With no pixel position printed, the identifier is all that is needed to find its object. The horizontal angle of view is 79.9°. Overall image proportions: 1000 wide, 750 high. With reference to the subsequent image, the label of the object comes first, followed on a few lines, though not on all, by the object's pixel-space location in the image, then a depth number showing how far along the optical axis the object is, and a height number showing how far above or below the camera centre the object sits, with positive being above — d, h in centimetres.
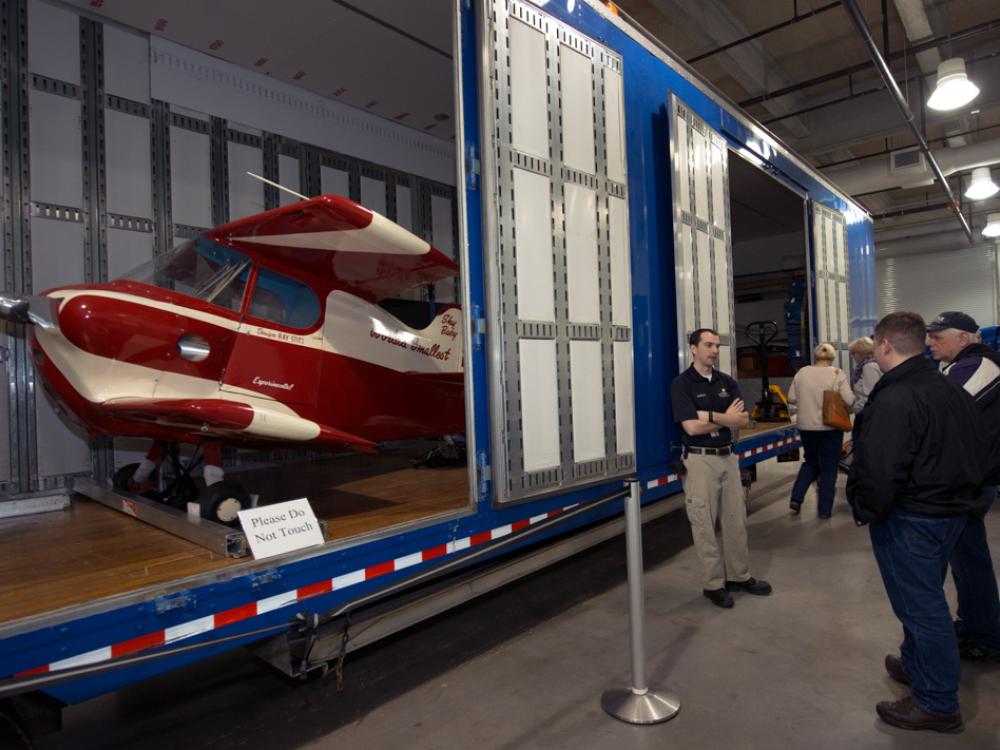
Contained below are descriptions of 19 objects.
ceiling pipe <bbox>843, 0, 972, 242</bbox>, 591 +352
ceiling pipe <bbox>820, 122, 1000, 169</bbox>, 1152 +458
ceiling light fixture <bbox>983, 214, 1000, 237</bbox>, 1445 +333
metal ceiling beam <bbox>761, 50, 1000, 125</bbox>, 938 +447
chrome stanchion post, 272 -134
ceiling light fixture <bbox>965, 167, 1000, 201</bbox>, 1064 +317
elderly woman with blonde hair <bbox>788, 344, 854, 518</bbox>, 646 -63
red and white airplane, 311 +29
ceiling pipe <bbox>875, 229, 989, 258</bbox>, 1842 +391
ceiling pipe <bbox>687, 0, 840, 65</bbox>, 725 +434
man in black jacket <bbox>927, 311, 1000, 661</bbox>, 313 -98
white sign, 238 -58
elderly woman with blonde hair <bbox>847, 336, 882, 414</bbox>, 666 -3
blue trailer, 214 +21
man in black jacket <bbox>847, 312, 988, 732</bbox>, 252 -53
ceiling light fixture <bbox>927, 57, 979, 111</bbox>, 637 +299
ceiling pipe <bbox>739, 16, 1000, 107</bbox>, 734 +424
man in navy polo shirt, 420 -67
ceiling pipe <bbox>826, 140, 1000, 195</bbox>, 1105 +377
